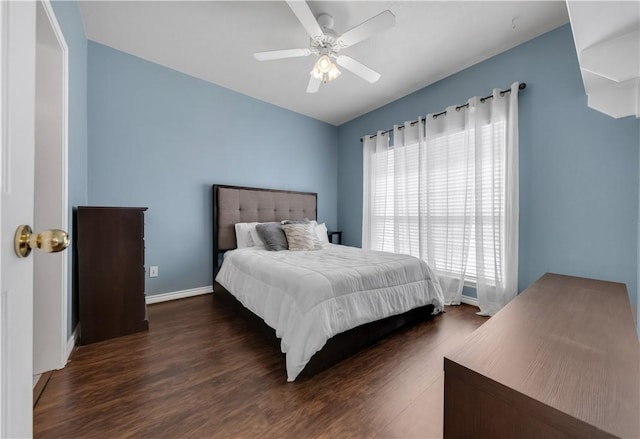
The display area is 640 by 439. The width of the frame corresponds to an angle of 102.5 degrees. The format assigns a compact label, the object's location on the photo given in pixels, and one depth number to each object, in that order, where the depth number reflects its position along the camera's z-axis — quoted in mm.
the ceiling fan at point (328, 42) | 1772
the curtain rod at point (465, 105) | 2414
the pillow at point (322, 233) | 3544
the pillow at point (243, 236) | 3145
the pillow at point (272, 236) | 2932
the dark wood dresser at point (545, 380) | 625
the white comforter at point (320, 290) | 1577
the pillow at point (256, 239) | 3122
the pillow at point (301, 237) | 2957
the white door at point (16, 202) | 467
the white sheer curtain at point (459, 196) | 2486
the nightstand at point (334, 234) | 4257
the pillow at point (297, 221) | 3272
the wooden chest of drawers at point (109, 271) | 1932
